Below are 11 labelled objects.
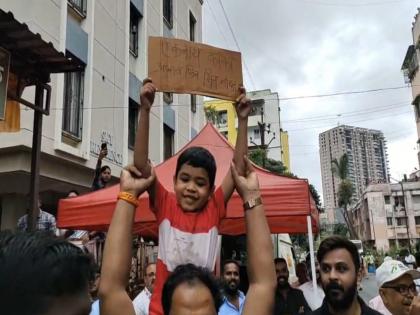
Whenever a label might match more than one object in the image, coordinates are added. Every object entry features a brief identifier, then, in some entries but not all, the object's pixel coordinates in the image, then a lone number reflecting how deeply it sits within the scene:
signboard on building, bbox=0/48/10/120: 4.28
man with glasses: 2.81
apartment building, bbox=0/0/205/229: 8.26
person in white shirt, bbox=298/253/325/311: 5.34
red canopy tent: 5.30
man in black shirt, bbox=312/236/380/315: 2.68
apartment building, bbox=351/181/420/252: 57.47
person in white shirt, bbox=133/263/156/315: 4.88
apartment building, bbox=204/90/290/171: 42.79
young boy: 1.92
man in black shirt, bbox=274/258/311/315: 5.36
